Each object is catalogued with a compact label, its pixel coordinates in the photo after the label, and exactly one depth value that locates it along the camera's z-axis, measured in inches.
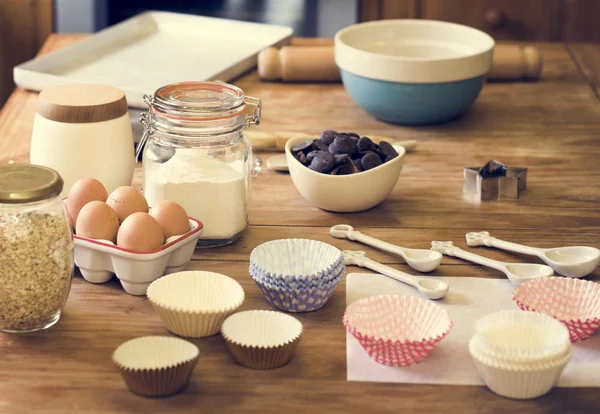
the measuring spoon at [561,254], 47.6
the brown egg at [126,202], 47.0
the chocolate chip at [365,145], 53.7
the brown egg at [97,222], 45.9
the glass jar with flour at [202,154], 48.8
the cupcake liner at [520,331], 41.2
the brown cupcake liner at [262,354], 41.4
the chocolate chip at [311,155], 53.5
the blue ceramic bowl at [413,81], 62.7
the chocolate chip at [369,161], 52.9
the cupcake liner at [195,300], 43.0
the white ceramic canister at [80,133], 51.0
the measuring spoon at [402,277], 45.8
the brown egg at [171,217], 46.5
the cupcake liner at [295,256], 46.4
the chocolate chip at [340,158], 52.7
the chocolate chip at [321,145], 54.1
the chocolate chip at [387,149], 53.8
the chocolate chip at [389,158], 53.6
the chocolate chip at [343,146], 53.2
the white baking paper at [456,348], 41.4
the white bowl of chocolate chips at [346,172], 52.5
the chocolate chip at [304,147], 54.3
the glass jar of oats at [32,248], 42.2
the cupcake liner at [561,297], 44.0
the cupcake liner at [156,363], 40.0
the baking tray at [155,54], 68.0
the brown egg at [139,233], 45.3
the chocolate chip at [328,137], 54.3
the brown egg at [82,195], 47.5
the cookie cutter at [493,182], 55.2
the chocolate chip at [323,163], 52.8
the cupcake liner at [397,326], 41.4
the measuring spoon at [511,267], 47.1
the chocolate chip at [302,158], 53.8
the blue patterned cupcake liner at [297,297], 44.3
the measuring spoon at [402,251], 47.9
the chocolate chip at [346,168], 52.9
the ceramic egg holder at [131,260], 45.4
